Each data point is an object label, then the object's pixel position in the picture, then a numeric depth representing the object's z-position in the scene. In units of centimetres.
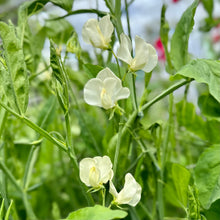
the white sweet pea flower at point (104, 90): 55
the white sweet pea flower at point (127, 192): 54
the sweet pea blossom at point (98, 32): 59
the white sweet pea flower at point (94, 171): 54
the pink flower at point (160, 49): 194
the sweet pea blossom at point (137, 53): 57
